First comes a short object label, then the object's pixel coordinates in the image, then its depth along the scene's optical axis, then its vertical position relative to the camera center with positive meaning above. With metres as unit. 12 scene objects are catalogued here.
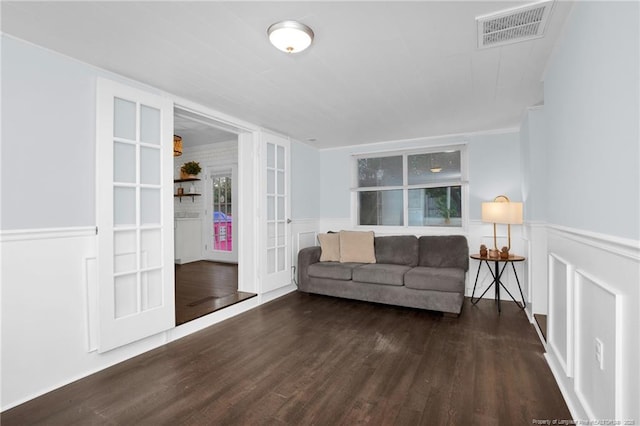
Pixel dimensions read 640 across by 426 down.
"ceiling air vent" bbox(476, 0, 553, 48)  1.74 +1.15
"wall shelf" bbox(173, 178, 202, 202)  6.94 +0.43
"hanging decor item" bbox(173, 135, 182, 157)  4.07 +0.91
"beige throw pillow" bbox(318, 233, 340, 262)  4.56 -0.53
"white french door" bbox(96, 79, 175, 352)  2.36 -0.01
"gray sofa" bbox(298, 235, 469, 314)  3.52 -0.78
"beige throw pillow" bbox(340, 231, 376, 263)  4.40 -0.51
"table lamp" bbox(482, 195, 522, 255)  3.51 +0.01
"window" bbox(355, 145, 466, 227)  4.57 +0.39
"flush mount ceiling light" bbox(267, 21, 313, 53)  1.83 +1.09
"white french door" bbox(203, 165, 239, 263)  6.66 -0.09
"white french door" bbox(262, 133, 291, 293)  4.12 +0.00
